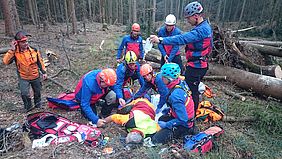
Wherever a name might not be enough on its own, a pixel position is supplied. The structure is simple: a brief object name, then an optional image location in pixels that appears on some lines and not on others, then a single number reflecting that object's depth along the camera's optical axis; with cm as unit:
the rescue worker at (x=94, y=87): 410
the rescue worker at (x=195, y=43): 396
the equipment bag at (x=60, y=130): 378
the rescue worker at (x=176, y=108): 370
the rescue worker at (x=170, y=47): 562
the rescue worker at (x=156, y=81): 463
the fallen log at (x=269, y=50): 843
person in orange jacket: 482
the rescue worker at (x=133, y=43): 668
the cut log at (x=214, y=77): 746
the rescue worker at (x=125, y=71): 494
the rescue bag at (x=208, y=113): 493
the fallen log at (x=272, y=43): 1122
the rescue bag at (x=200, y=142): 366
